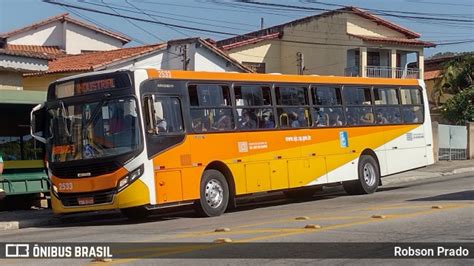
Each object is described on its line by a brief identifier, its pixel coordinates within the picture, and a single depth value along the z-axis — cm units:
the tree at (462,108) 3653
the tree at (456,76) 4047
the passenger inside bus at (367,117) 1892
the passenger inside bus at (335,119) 1792
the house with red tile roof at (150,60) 3012
